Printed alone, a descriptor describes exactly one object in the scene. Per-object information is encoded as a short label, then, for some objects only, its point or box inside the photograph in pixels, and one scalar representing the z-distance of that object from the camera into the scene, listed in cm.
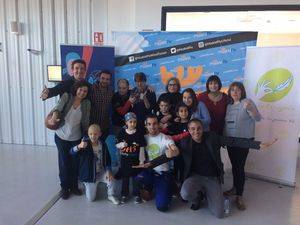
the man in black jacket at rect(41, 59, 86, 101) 311
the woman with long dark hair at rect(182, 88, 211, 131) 320
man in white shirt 300
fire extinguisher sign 491
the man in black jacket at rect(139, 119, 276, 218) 293
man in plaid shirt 338
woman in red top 329
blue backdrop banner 411
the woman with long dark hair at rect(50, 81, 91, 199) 312
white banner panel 351
